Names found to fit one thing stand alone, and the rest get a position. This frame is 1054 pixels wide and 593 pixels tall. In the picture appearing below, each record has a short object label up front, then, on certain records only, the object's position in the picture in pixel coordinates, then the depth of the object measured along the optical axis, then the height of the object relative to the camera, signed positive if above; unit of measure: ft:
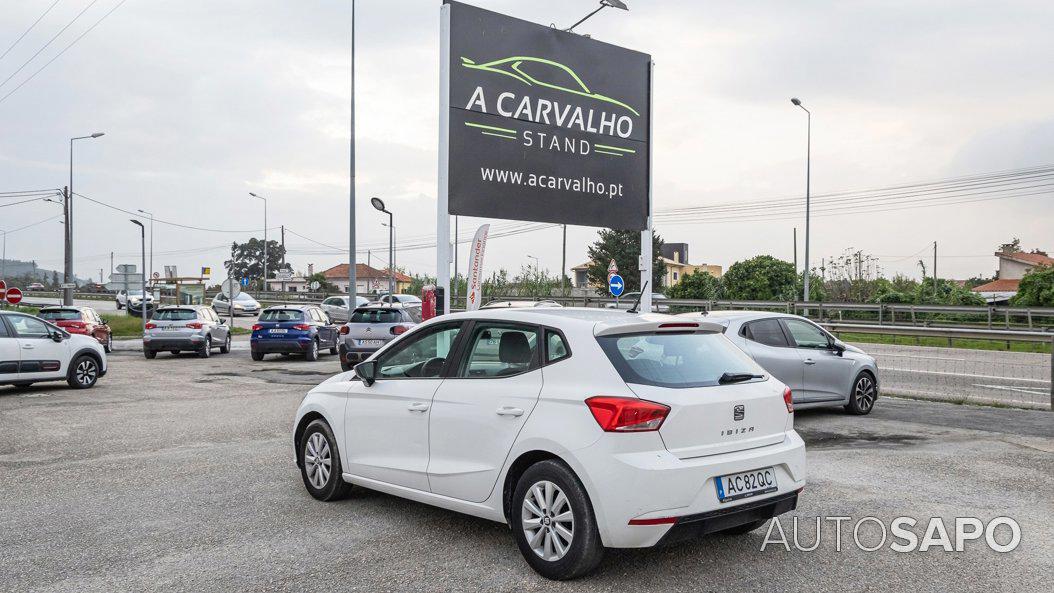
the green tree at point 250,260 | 425.69 +18.69
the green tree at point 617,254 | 230.07 +13.15
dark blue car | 73.97 -3.22
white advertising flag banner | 45.75 +1.69
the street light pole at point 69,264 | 127.75 +4.71
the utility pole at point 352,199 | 90.63 +10.81
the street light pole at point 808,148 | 124.06 +23.36
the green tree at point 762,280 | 179.42 +5.01
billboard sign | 47.65 +10.77
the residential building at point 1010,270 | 258.14 +12.23
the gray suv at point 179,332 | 76.74 -3.34
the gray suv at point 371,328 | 62.90 -2.30
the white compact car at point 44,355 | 45.73 -3.42
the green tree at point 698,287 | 194.88 +3.58
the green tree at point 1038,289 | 115.85 +2.52
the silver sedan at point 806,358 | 34.12 -2.31
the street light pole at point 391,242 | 119.21 +8.73
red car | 74.23 -2.20
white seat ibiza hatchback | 14.28 -2.44
